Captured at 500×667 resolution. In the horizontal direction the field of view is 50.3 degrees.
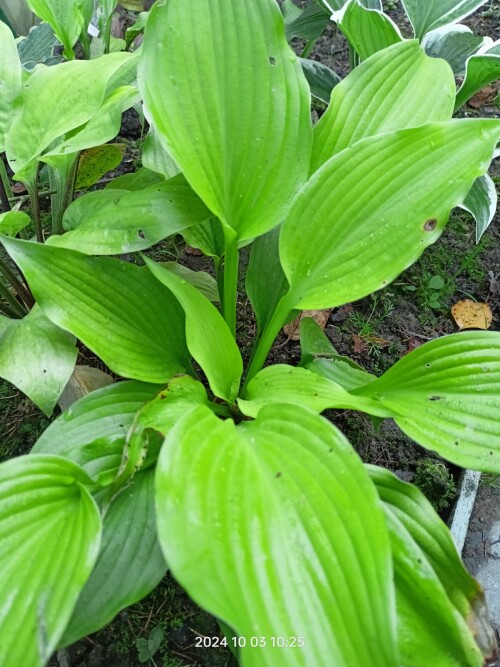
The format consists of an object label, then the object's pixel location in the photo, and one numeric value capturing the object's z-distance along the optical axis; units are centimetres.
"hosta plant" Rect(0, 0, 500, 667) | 58
